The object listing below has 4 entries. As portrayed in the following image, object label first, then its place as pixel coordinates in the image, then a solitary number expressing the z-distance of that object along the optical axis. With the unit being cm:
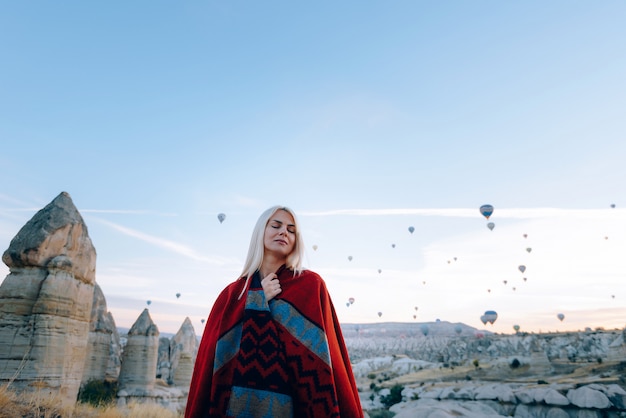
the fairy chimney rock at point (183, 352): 3023
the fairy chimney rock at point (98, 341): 2209
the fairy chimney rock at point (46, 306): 1105
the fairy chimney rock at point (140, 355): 2288
